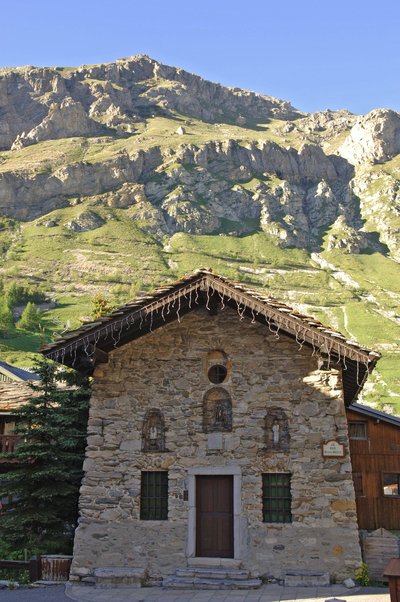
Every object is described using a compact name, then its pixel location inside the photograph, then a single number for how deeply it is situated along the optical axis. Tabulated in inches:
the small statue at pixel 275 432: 545.3
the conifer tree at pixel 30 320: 3907.5
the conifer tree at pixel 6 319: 3822.8
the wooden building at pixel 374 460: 863.7
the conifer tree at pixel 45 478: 590.2
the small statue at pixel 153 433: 565.3
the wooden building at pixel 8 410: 813.9
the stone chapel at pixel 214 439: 521.7
